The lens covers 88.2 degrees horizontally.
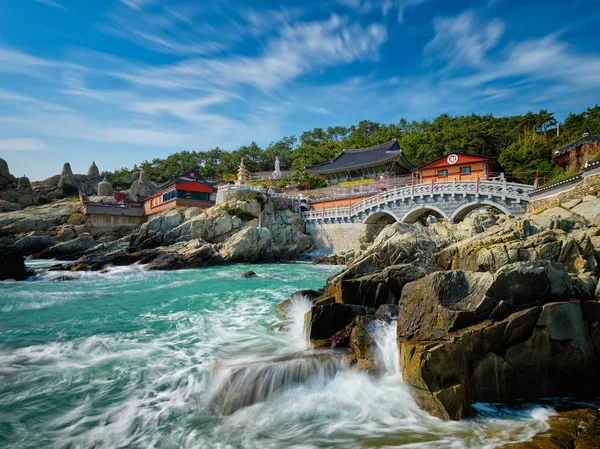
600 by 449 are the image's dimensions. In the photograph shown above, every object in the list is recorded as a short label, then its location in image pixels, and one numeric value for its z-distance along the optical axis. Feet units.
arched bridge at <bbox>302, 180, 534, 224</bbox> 73.41
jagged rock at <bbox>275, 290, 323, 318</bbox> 37.96
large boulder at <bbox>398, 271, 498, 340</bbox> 20.76
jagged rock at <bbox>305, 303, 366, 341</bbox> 27.14
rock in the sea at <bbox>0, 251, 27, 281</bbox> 68.23
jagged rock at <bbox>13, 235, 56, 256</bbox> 105.09
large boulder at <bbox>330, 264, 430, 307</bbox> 33.30
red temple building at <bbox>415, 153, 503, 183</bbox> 100.58
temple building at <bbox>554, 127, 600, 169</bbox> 78.48
